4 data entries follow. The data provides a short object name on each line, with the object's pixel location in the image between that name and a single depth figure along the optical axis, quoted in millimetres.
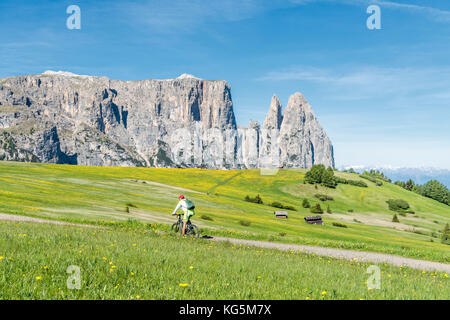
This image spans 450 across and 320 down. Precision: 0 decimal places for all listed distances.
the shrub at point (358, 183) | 137725
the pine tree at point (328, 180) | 128488
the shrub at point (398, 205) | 115619
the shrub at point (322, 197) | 113938
